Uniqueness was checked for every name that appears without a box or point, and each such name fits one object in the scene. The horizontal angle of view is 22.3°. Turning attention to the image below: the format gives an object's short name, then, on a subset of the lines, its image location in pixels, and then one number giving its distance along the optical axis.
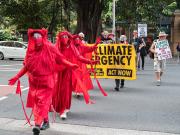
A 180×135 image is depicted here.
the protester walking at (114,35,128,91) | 13.14
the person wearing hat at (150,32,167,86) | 14.32
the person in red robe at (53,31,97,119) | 8.67
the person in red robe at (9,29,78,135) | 7.24
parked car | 30.88
